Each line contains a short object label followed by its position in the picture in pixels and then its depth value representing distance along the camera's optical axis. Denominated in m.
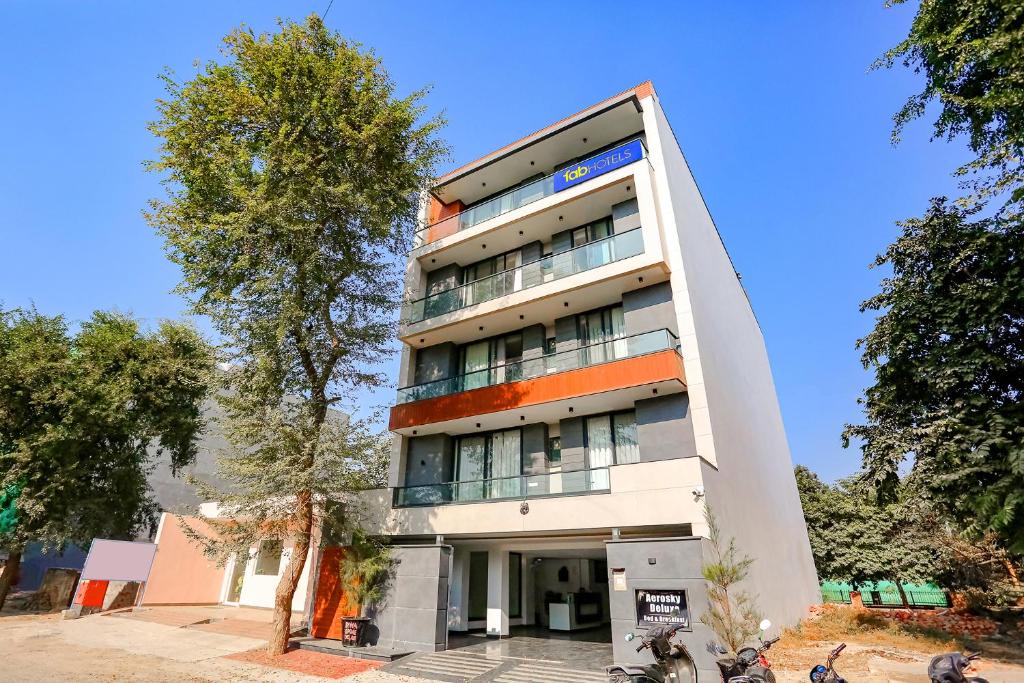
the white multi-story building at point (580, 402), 12.47
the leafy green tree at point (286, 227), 13.27
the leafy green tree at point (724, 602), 9.38
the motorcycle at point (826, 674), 6.71
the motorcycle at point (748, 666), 7.07
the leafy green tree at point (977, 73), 9.47
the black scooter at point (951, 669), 5.82
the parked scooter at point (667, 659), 7.73
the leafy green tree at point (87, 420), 17.17
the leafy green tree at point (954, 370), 10.55
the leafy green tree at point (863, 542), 21.55
